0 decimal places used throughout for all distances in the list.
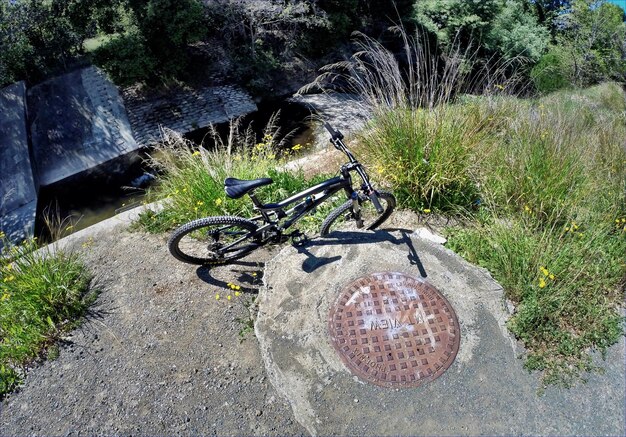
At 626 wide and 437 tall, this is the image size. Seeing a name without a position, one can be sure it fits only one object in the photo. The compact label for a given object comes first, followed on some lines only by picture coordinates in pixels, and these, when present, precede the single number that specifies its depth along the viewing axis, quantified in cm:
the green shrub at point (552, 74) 1018
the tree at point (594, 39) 1221
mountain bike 351
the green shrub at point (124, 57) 862
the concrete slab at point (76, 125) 835
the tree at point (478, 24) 1069
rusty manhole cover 297
